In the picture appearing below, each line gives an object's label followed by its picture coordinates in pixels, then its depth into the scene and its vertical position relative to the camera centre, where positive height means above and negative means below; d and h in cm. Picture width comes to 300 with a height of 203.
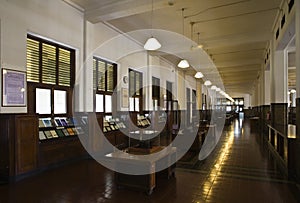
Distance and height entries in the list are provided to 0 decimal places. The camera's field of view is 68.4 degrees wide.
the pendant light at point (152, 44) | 515 +145
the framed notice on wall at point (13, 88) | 395 +35
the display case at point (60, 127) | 467 -48
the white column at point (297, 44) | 391 +113
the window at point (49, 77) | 459 +68
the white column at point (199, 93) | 1806 +109
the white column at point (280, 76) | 693 +95
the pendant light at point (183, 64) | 752 +143
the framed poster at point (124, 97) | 759 +31
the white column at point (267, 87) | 1025 +87
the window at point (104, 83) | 653 +73
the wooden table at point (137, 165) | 321 -93
